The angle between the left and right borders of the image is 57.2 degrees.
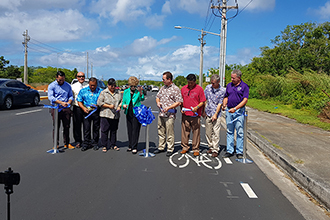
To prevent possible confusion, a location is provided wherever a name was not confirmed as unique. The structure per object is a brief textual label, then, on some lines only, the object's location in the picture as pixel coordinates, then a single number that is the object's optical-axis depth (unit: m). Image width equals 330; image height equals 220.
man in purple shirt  6.94
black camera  2.43
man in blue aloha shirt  7.50
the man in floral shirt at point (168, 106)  7.08
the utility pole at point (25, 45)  41.58
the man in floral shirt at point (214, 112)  7.17
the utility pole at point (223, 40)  19.88
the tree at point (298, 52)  33.06
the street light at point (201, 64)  39.51
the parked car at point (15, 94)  16.19
